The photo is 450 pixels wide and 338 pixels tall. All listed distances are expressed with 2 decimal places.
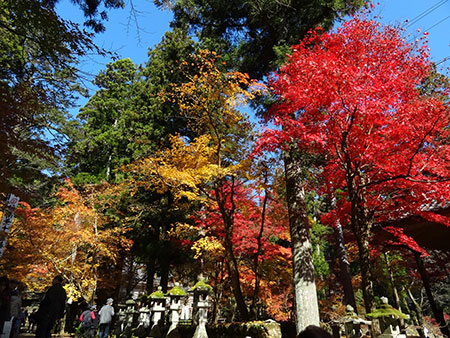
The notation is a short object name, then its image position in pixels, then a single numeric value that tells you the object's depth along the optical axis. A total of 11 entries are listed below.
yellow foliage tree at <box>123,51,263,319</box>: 8.12
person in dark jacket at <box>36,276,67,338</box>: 5.36
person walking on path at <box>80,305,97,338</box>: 9.11
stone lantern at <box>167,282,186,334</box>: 8.73
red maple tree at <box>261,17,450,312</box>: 5.83
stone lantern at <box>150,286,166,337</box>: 8.86
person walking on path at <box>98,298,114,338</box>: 8.35
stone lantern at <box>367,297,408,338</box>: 4.78
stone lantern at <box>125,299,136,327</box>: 10.56
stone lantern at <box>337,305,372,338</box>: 5.79
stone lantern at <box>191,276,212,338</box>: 7.08
